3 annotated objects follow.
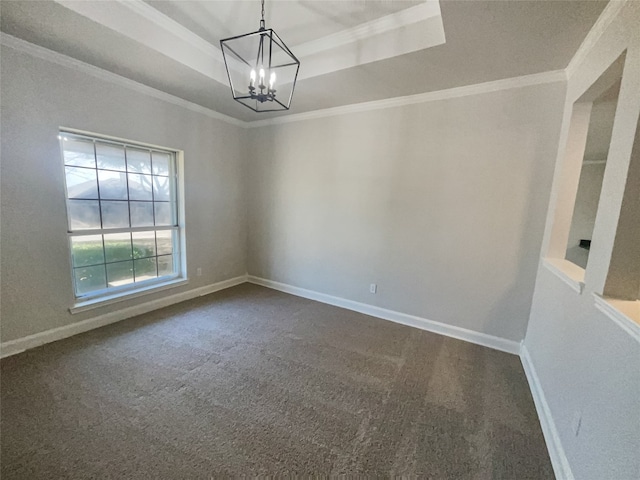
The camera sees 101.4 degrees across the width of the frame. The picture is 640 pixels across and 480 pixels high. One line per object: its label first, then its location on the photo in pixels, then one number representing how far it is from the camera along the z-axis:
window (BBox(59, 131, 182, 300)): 2.75
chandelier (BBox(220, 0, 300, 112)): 2.62
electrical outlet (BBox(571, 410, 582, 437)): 1.34
